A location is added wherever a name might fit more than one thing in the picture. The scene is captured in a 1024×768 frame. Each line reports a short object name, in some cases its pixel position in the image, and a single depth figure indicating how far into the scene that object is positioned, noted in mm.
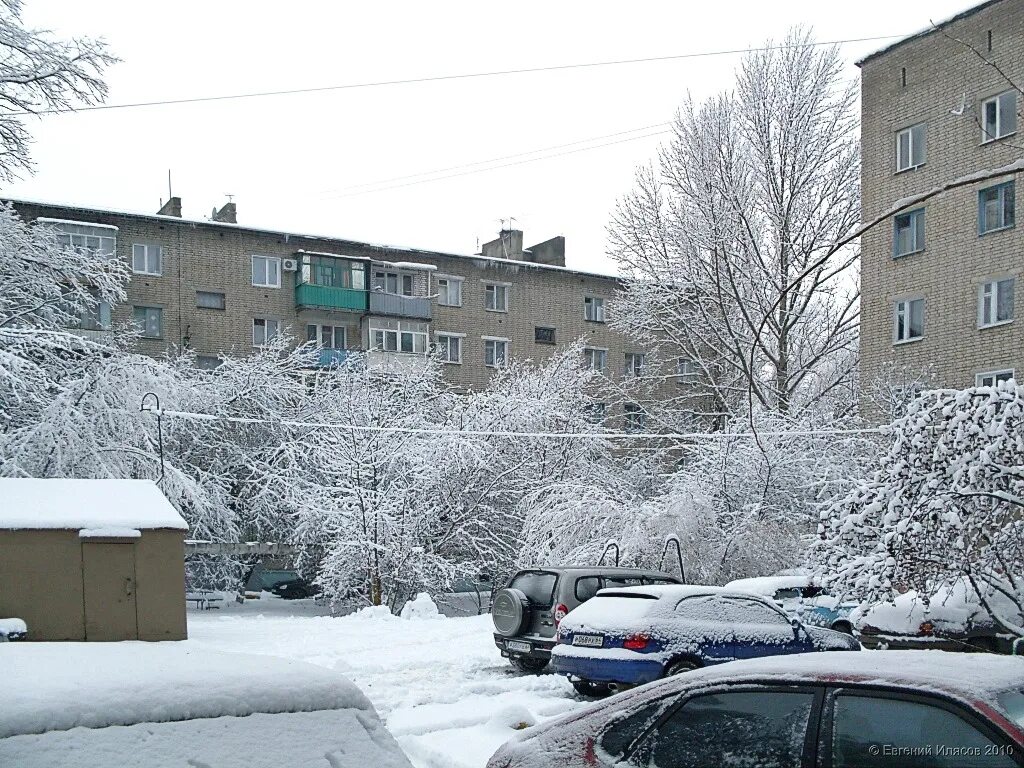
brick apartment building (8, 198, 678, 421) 39719
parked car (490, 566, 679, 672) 13898
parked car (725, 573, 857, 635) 16531
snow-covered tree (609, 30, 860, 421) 31781
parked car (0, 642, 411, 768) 3031
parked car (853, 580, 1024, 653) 12992
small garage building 15859
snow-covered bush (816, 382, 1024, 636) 11359
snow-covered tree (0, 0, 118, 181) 22609
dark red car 3859
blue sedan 11469
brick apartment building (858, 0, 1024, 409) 25719
